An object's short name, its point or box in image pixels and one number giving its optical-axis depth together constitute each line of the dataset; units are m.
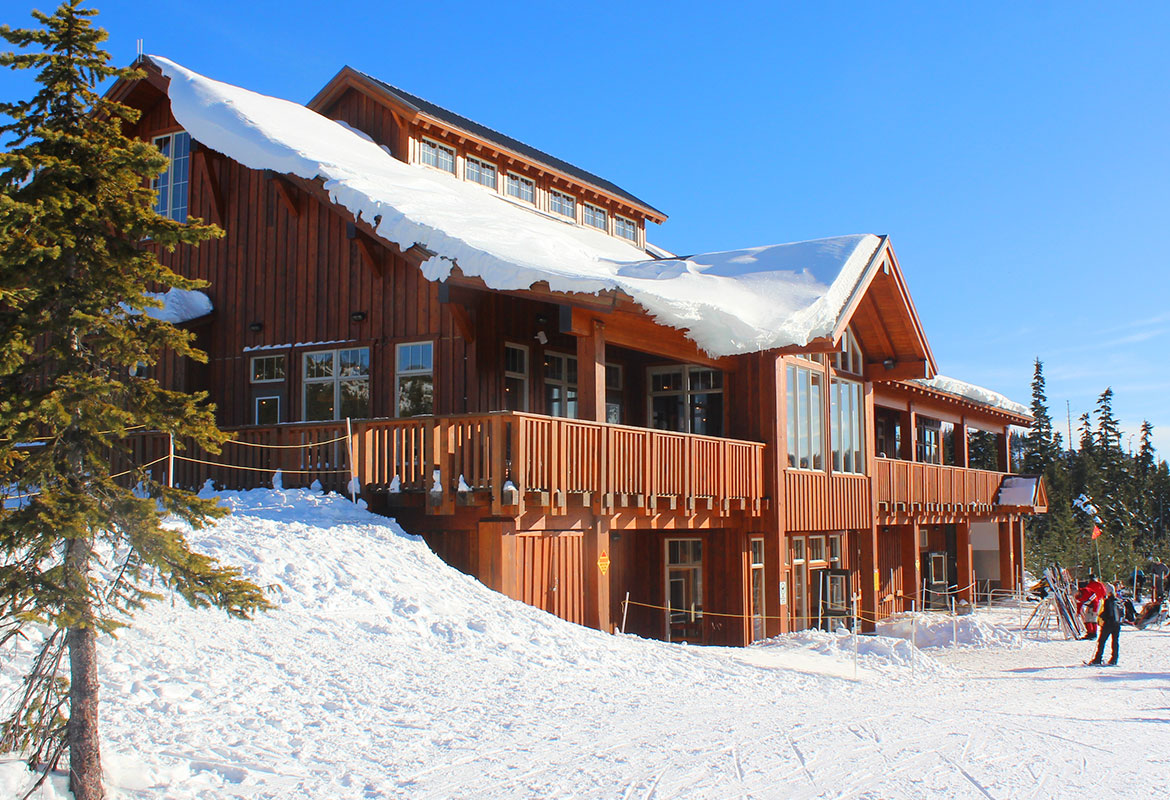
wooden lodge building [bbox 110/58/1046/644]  14.66
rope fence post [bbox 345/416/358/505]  14.66
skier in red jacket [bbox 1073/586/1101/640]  19.04
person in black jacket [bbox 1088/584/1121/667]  17.77
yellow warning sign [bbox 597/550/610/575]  15.09
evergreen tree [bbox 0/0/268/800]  6.56
